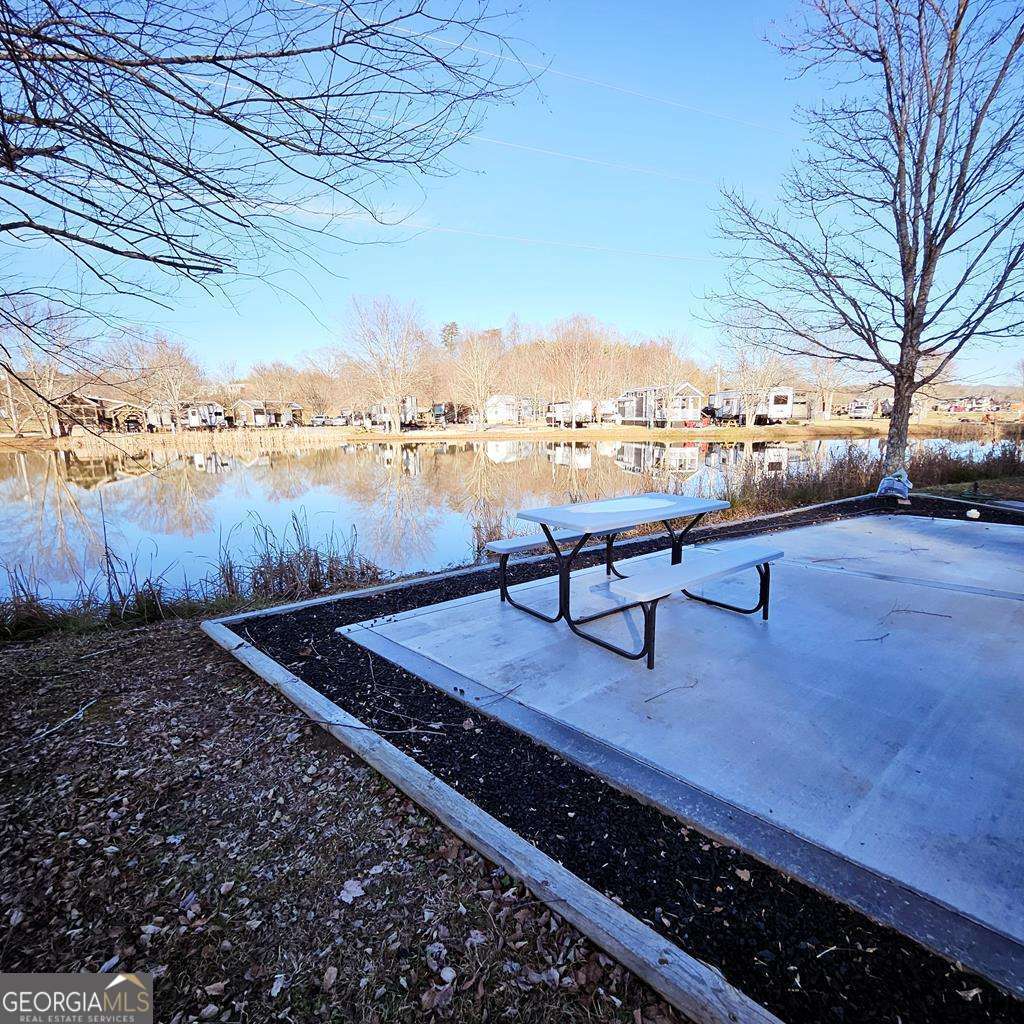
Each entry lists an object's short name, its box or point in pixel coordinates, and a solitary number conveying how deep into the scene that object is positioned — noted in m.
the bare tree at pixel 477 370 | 39.09
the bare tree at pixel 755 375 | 38.16
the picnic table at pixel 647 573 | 2.68
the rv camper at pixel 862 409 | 56.26
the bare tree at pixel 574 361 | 42.53
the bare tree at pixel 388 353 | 36.03
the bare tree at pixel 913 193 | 7.28
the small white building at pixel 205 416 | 47.61
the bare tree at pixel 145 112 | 1.58
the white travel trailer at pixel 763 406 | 42.59
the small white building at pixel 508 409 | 48.41
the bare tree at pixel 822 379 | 43.28
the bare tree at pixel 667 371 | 40.91
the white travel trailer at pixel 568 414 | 46.28
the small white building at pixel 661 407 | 43.16
